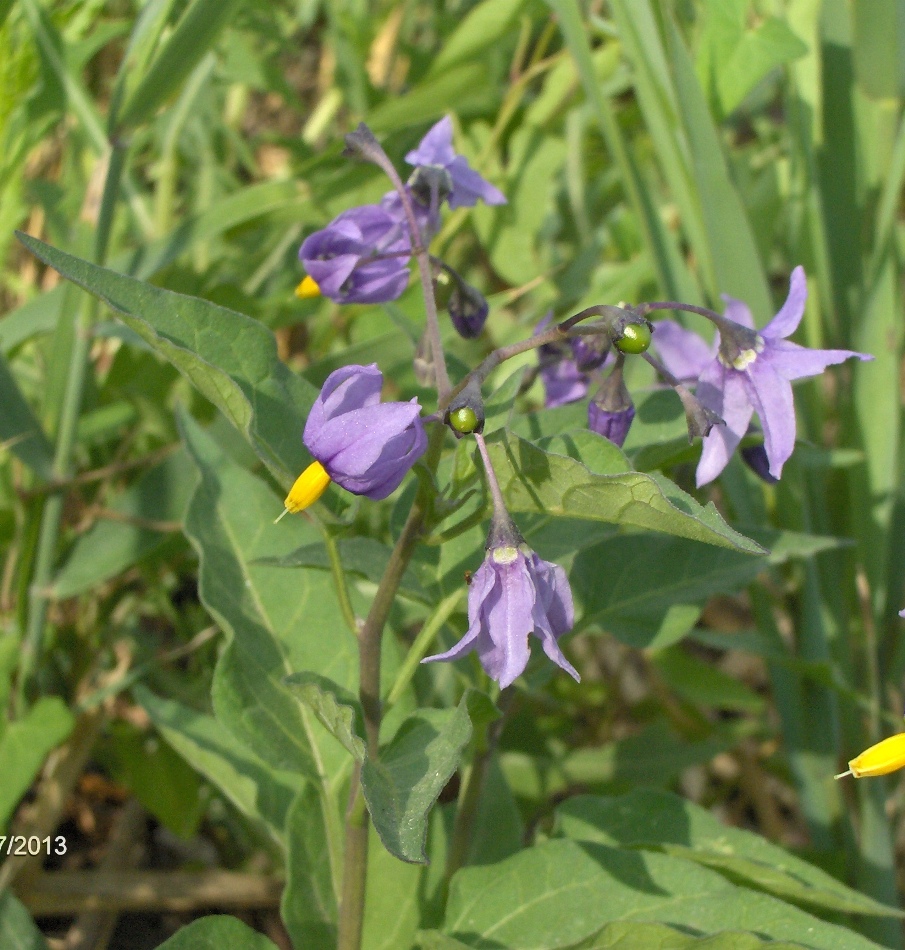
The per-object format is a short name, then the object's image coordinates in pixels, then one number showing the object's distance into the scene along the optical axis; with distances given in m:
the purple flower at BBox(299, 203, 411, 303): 0.25
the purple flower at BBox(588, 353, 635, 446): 0.24
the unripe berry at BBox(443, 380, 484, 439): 0.22
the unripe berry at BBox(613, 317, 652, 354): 0.23
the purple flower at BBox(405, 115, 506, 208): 0.26
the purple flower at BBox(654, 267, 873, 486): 0.24
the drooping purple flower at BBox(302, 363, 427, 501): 0.22
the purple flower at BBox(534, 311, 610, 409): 0.27
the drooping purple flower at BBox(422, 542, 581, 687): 0.23
